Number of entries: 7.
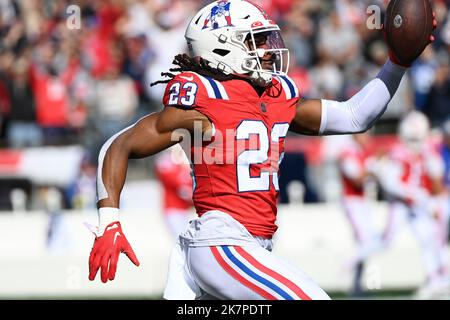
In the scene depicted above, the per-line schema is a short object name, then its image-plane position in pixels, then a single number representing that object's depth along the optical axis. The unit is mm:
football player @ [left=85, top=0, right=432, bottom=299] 4441
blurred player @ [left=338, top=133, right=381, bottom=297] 10719
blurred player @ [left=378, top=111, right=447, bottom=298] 10594
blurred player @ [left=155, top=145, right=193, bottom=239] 10664
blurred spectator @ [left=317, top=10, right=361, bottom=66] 12477
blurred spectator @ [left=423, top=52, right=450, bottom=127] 12070
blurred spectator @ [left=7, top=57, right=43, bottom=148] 11864
